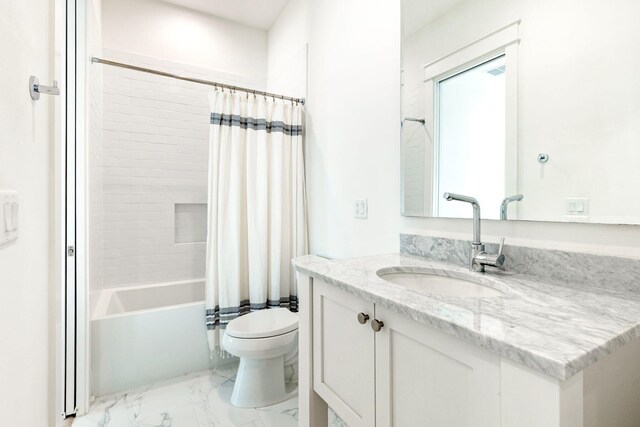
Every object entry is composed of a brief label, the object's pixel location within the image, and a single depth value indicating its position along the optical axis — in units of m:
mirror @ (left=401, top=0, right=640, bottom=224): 0.80
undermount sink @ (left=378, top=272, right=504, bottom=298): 0.98
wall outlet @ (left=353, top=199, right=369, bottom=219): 1.67
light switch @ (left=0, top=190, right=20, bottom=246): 0.70
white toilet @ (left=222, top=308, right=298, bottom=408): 1.67
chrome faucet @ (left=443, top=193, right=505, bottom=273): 0.97
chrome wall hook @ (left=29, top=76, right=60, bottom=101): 0.90
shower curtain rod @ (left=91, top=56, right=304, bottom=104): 1.87
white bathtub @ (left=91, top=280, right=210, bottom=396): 1.81
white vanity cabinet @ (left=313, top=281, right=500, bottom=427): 0.58
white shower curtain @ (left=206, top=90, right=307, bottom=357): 2.00
